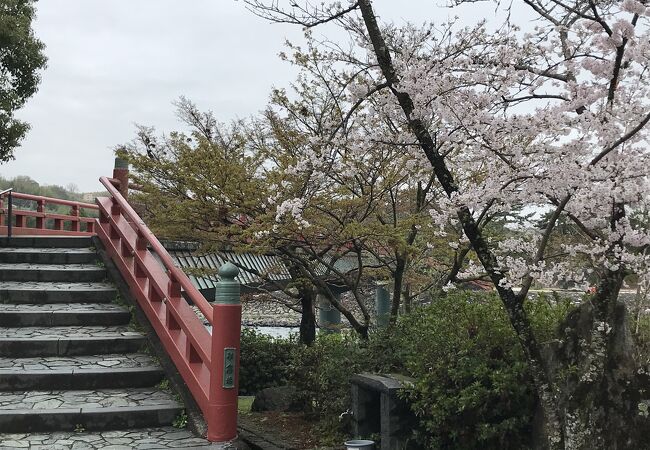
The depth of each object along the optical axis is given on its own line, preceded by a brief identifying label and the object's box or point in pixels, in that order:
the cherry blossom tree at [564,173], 3.92
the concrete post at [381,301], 21.72
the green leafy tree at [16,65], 14.58
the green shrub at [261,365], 10.98
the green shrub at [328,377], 6.48
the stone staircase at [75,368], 5.32
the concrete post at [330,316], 23.74
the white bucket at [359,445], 5.09
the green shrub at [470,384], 4.83
